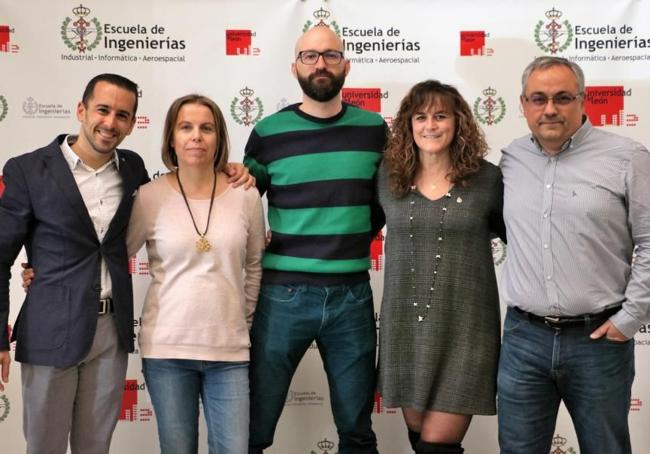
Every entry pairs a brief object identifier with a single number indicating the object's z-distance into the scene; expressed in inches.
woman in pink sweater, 77.4
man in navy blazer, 74.2
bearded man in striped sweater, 82.6
